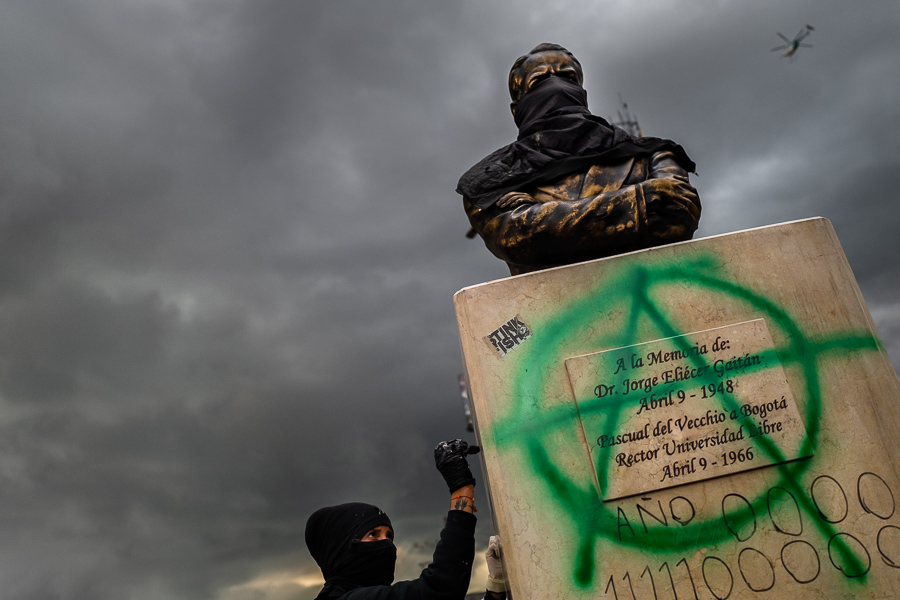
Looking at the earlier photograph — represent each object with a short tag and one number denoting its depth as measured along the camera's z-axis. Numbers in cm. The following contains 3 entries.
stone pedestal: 182
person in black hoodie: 259
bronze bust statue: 238
